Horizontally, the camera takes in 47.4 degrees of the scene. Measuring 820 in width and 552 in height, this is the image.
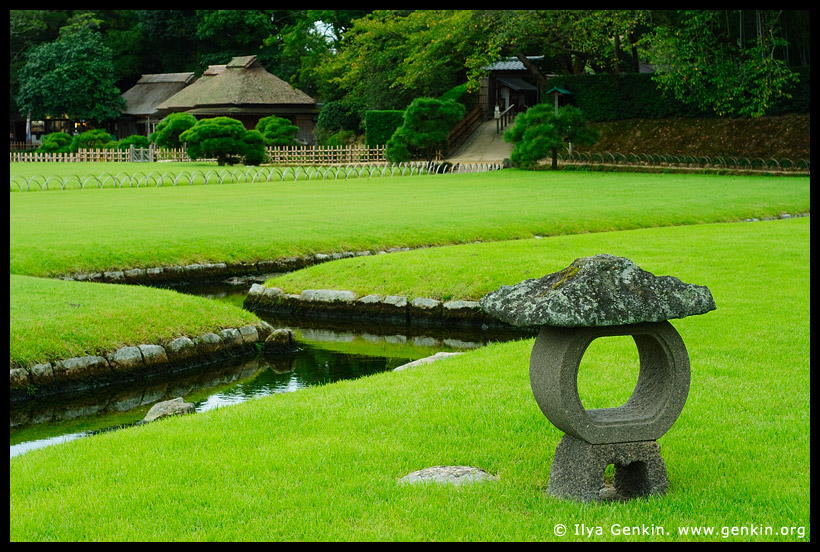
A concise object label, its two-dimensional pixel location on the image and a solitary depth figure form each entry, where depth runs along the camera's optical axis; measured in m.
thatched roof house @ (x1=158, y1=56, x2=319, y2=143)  59.72
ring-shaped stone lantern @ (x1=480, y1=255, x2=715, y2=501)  4.63
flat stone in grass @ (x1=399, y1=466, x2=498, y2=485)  5.34
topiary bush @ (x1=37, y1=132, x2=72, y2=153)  60.81
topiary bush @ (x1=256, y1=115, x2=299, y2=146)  54.31
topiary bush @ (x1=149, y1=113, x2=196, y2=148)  51.88
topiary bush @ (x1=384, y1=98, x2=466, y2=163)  47.66
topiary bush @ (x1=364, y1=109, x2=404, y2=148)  52.47
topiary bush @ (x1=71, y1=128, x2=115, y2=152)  59.66
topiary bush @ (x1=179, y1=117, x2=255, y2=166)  46.38
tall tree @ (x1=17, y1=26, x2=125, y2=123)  62.72
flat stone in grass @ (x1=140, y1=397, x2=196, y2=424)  8.08
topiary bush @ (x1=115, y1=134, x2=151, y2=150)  58.81
